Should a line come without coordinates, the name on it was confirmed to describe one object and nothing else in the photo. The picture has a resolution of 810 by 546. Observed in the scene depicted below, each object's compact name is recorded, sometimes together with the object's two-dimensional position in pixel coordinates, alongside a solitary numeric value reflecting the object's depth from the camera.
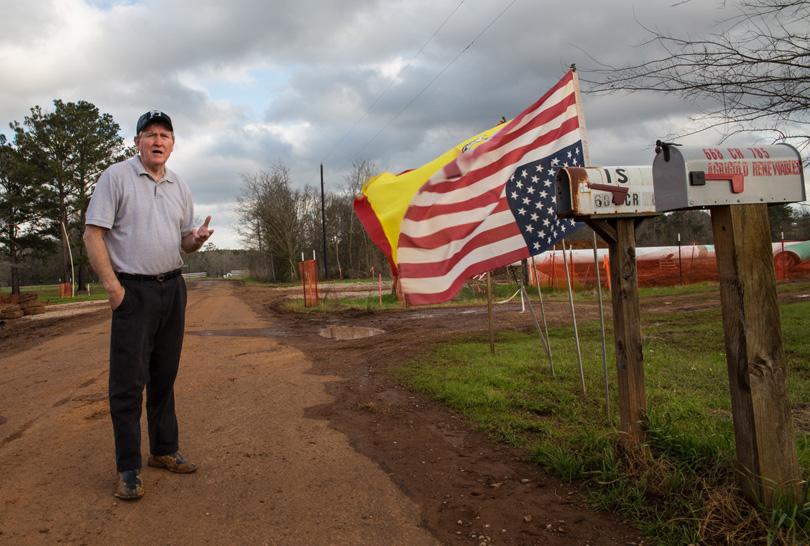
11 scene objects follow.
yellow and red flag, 5.97
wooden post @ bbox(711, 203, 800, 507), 2.70
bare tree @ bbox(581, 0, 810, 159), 5.29
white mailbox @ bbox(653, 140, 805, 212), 2.76
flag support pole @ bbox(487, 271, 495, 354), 7.76
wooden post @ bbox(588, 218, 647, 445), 3.42
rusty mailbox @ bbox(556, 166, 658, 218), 3.37
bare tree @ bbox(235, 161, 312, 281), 59.09
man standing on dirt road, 3.43
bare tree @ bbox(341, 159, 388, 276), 63.41
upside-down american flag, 5.10
